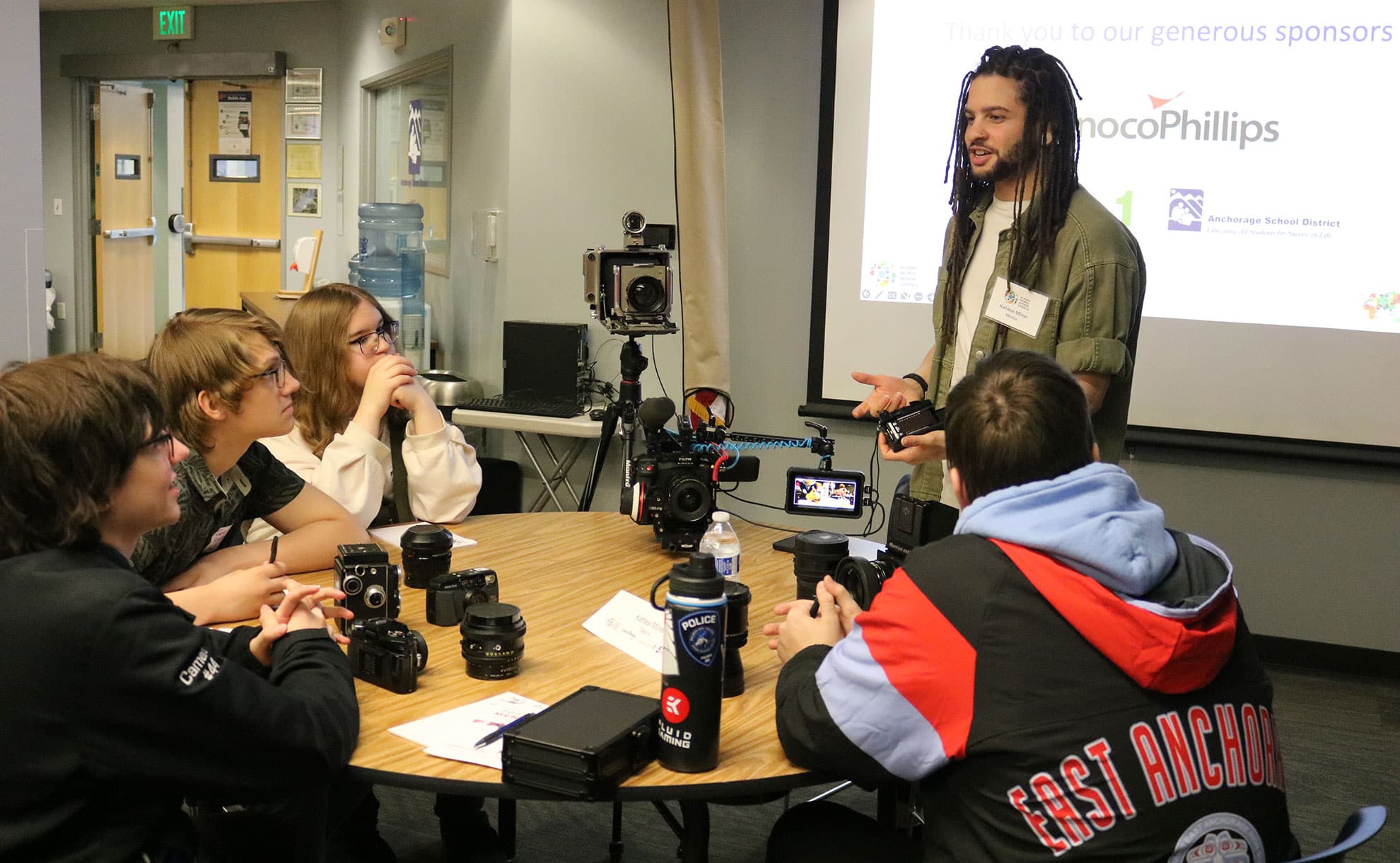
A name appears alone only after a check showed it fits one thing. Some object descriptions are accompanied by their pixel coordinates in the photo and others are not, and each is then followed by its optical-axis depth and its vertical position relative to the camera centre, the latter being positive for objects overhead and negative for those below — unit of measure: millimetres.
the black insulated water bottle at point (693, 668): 1288 -446
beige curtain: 4141 +368
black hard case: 1329 -557
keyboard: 4254 -481
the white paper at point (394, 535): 2418 -560
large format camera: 3068 +2
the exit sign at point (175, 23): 7980 +1738
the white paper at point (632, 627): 1803 -571
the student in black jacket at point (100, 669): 1172 -421
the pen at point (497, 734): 1420 -590
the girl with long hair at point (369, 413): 2561 -322
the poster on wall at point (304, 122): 7742 +1038
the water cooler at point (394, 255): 6238 +119
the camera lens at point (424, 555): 2066 -508
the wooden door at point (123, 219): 8797 +378
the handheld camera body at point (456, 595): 1897 -531
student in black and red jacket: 1210 -424
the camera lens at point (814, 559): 2051 -488
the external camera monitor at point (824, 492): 2232 -399
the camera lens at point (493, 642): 1647 -529
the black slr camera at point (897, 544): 1736 -427
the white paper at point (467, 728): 1420 -593
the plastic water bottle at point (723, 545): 2170 -510
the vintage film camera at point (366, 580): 1810 -488
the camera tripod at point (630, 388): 3168 -292
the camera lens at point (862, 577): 1723 -444
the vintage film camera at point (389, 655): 1604 -542
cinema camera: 2238 -393
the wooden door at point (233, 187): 8328 +639
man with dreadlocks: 2477 +85
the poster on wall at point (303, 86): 7691 +1276
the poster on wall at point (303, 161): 7824 +772
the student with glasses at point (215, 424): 1971 -275
